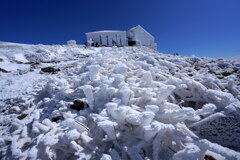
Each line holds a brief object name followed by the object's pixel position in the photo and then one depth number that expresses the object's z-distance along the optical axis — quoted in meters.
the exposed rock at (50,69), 7.96
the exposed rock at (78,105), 2.91
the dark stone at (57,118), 2.69
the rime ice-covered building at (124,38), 37.50
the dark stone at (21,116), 3.19
